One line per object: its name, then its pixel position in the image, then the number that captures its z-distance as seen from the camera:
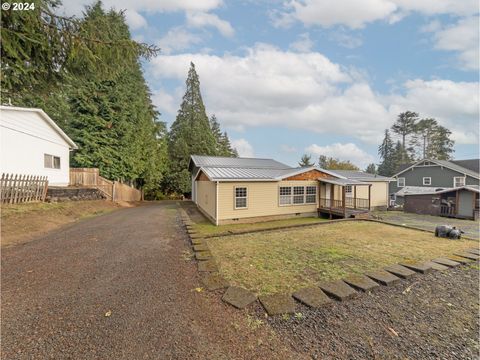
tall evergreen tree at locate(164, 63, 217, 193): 25.28
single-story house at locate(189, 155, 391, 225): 11.06
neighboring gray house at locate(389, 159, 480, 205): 21.42
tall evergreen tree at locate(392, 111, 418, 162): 40.66
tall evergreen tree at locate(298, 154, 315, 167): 35.81
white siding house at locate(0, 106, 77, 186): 10.42
